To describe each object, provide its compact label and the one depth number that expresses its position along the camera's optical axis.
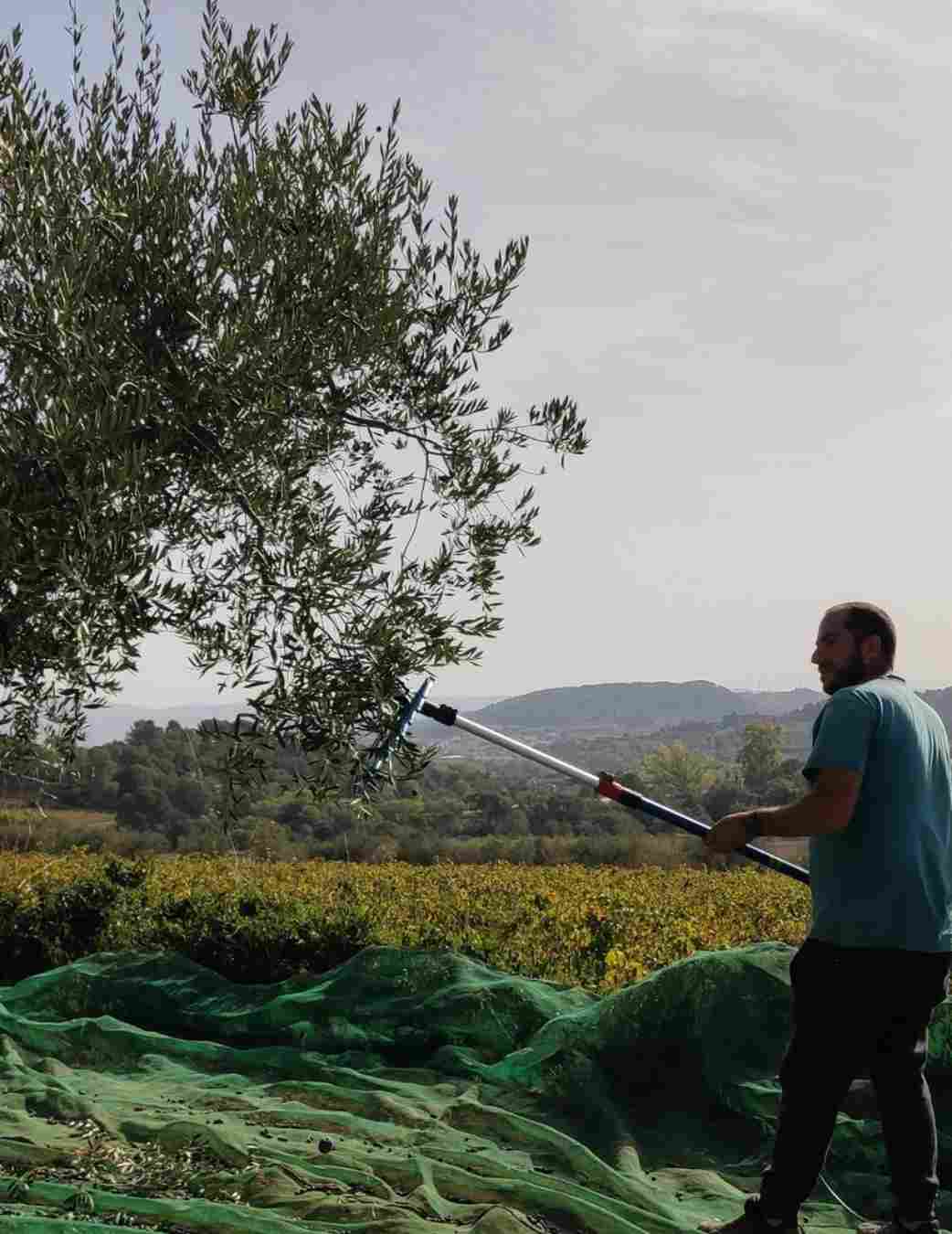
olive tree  6.12
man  5.34
